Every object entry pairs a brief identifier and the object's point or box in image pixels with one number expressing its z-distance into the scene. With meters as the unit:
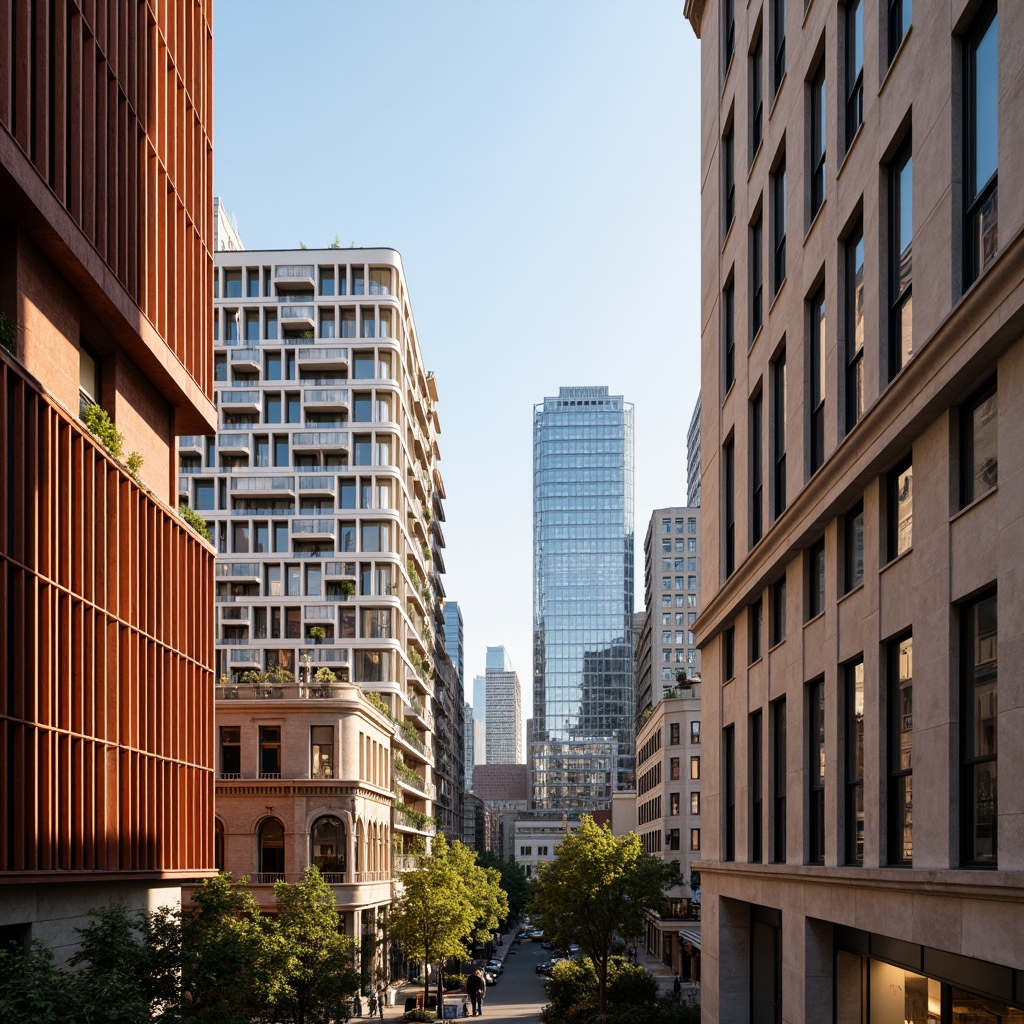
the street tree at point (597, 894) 53.22
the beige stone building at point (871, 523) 13.99
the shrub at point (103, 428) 27.48
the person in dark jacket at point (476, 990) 59.22
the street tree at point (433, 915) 62.94
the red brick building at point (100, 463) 22.44
